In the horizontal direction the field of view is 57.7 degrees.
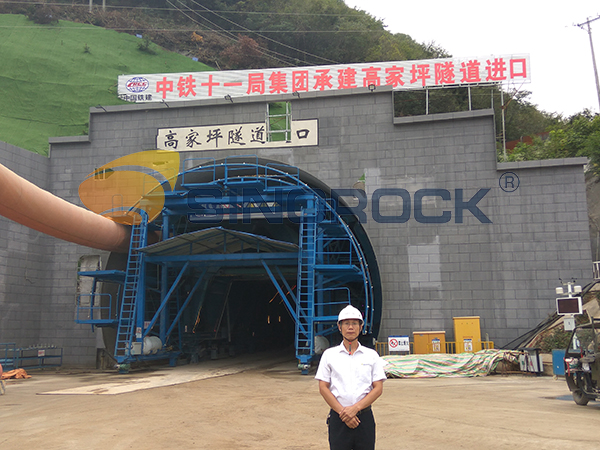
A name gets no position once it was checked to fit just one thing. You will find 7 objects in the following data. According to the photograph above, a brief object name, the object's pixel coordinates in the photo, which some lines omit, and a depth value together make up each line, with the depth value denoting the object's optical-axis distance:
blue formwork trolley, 17.17
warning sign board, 17.67
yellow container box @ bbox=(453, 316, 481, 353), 17.55
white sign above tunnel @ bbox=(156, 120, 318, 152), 20.22
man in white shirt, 4.00
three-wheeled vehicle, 9.84
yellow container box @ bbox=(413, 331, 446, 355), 17.80
